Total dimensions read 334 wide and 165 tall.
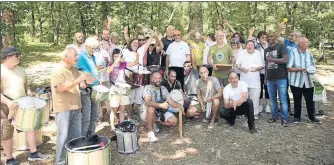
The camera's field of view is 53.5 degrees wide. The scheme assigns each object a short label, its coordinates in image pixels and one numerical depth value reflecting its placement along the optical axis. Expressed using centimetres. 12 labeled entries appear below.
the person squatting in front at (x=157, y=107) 636
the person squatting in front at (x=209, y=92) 706
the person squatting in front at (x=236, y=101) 673
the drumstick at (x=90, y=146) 454
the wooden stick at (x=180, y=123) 649
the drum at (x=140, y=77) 695
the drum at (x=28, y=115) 447
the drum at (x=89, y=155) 443
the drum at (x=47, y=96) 665
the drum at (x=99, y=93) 523
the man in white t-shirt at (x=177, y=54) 784
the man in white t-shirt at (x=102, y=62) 659
